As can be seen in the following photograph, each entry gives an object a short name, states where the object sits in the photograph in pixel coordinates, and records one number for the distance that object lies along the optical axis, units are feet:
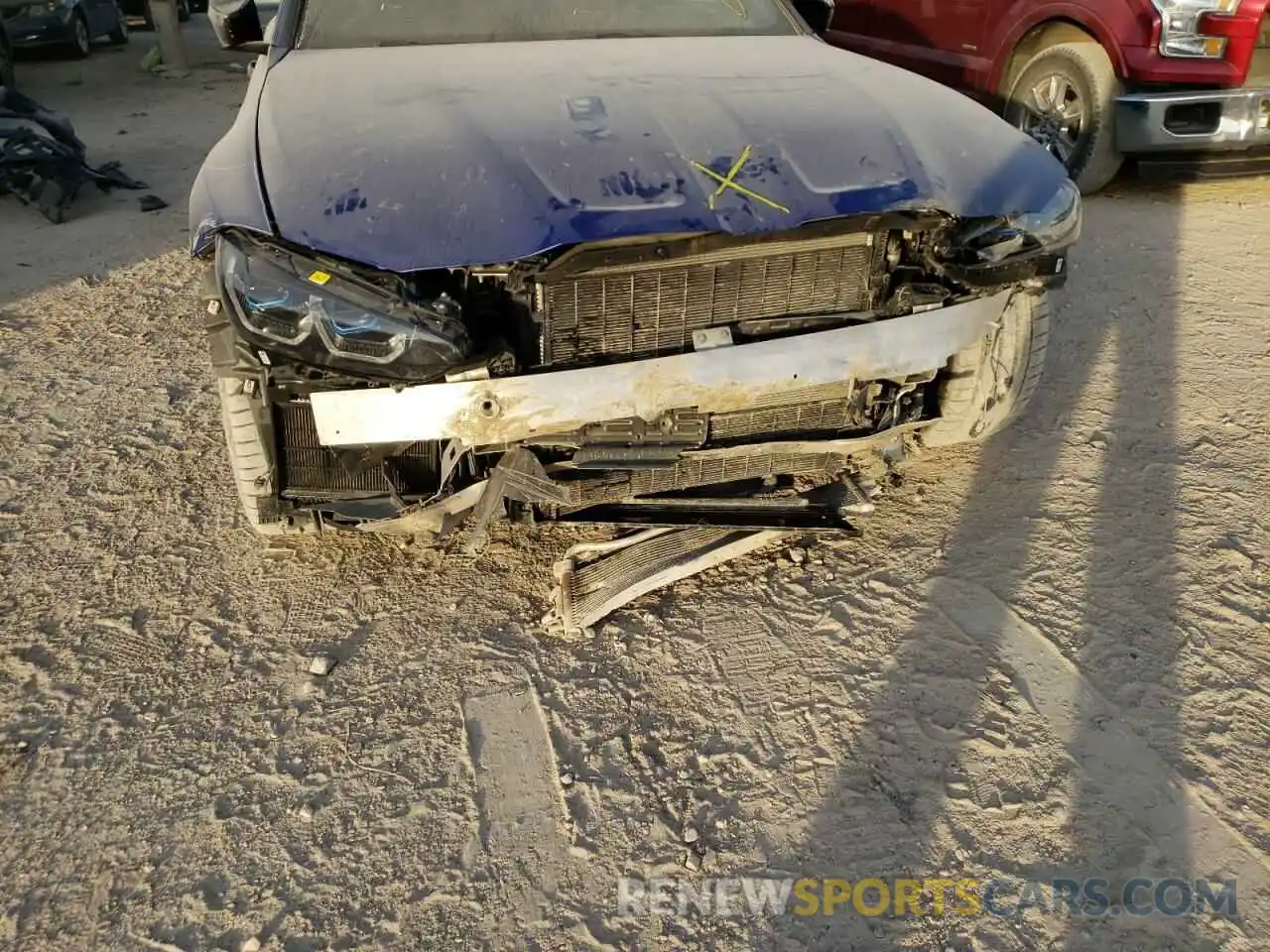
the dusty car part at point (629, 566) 8.54
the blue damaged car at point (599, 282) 7.17
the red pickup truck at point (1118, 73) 17.43
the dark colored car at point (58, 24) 38.34
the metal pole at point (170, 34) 38.99
